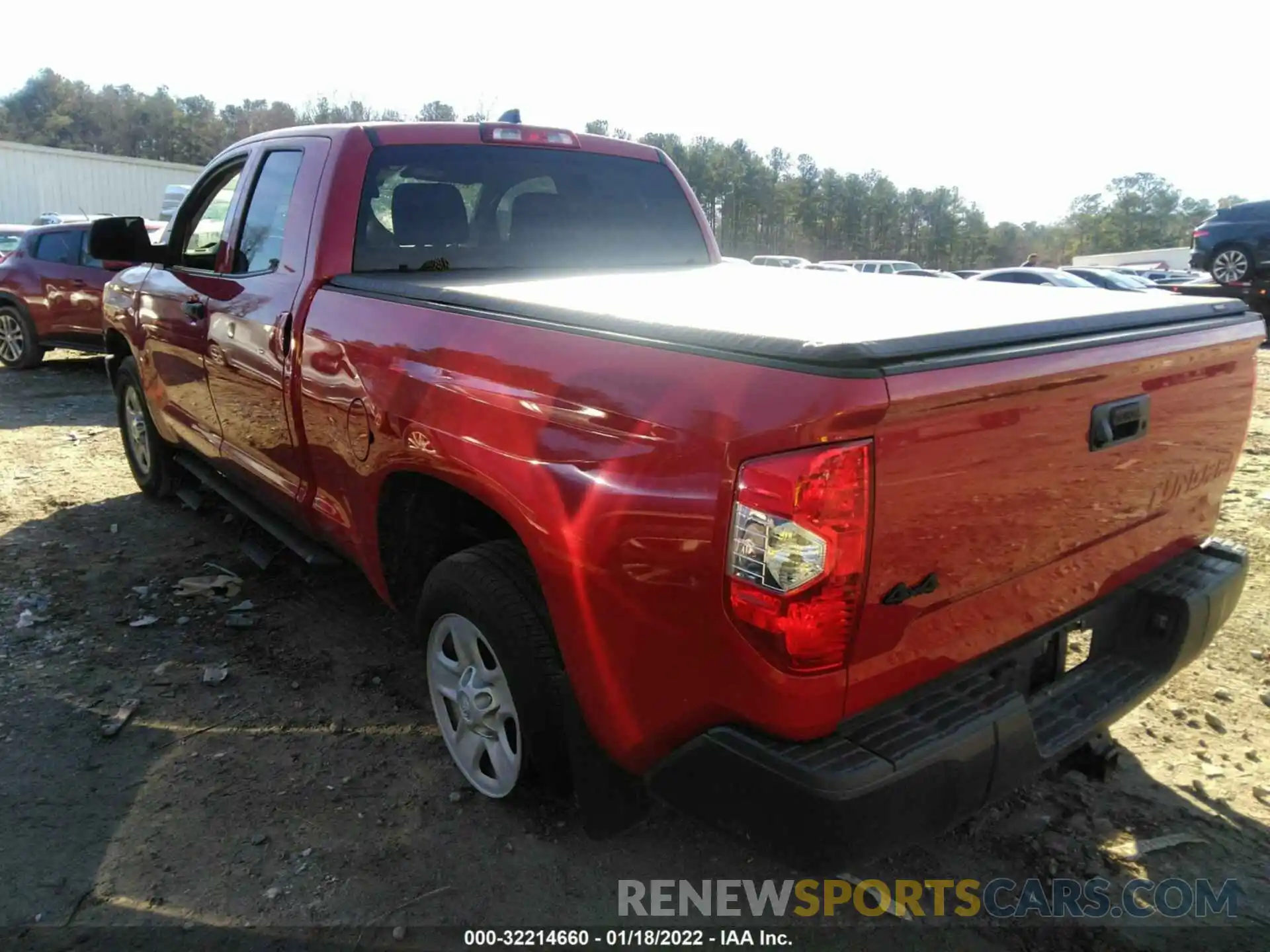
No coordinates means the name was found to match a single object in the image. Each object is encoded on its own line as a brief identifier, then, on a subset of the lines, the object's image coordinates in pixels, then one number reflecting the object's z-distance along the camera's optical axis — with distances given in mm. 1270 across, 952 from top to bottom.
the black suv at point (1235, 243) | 15977
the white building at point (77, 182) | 33719
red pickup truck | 1696
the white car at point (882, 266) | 30906
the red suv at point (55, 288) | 10117
